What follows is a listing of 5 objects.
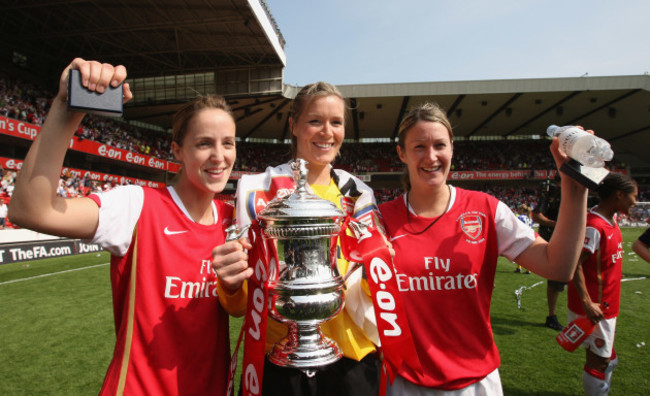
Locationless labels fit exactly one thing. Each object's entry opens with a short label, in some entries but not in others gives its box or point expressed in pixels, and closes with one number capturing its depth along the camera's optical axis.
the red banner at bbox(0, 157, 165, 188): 15.64
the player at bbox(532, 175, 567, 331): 5.23
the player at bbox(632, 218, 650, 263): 3.66
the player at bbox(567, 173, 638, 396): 2.91
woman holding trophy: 1.34
